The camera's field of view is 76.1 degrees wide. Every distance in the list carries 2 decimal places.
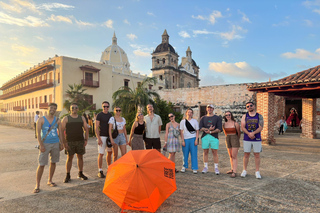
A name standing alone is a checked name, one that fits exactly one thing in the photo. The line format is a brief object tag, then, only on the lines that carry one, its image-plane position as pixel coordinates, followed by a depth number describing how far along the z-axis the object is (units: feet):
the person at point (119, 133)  16.63
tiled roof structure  27.97
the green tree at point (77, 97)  78.84
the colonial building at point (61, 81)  88.89
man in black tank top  15.26
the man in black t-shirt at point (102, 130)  16.47
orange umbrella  9.82
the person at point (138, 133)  16.47
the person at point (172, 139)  17.19
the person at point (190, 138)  17.12
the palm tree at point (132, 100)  49.70
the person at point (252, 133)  15.94
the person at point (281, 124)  48.47
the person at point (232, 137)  16.36
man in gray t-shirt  16.78
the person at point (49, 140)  13.67
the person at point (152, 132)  16.72
